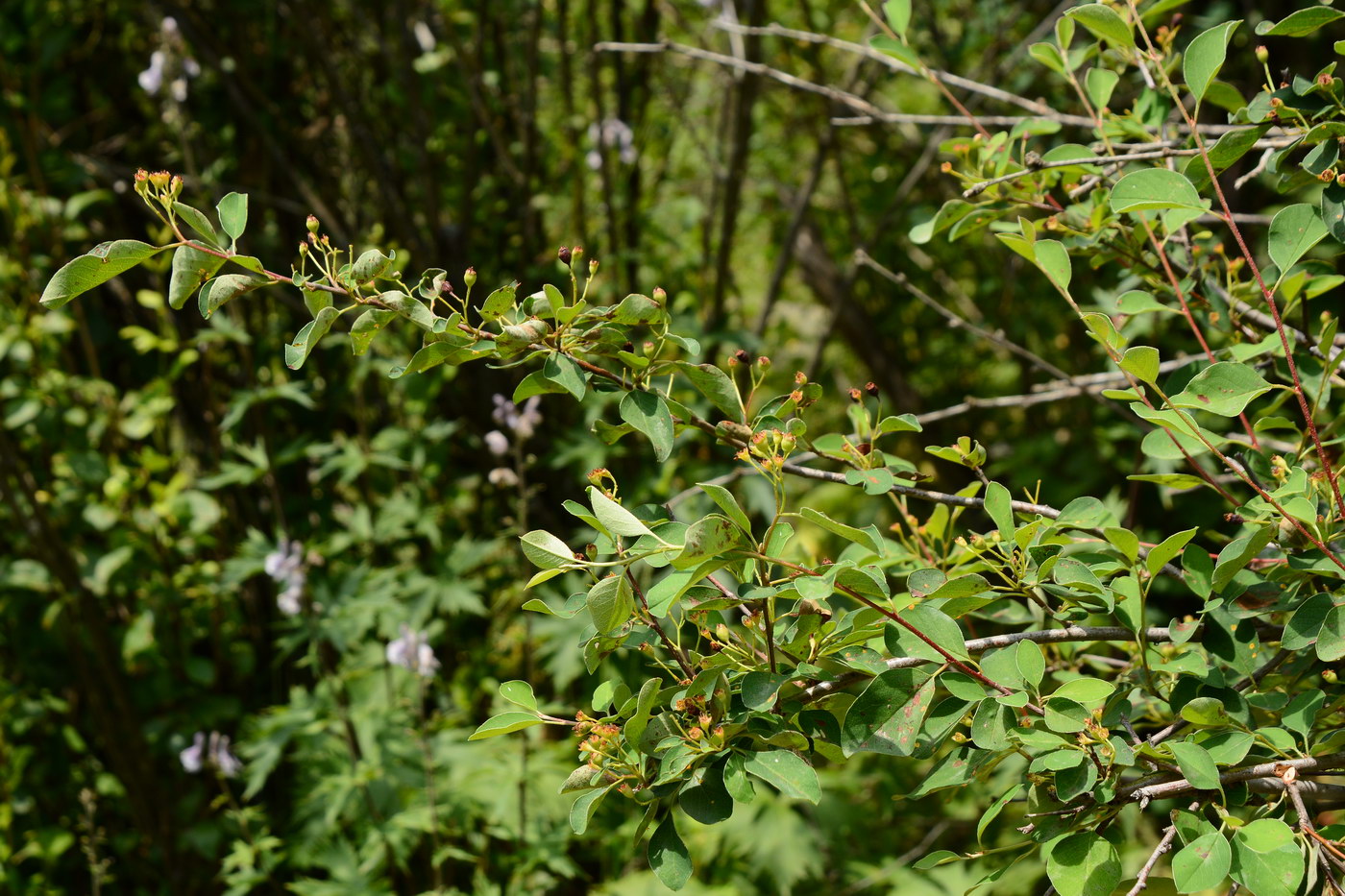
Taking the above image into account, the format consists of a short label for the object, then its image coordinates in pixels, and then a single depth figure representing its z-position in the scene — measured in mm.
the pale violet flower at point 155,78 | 2439
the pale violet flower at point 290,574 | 2225
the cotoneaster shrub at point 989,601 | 763
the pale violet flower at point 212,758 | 2260
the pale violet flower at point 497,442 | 2107
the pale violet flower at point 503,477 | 1997
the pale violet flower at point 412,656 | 2061
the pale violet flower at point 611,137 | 2725
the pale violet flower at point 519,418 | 2066
